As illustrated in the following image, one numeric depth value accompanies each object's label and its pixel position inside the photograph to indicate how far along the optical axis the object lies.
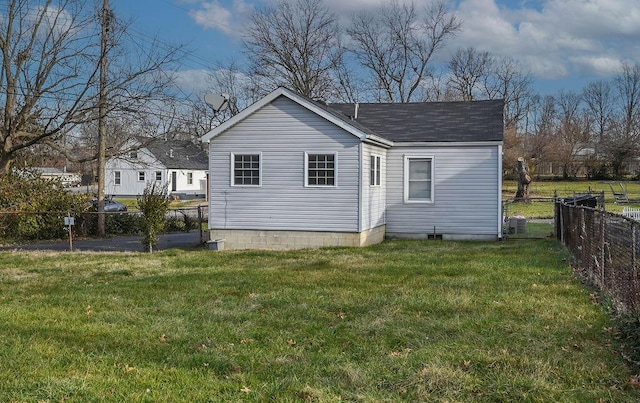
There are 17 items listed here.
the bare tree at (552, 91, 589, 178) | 62.17
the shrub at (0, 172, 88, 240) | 19.33
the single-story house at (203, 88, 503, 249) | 14.98
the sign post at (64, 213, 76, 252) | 14.94
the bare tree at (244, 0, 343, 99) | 39.81
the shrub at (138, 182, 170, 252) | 15.03
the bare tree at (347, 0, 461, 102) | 44.19
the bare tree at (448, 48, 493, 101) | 50.72
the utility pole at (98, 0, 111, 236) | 19.34
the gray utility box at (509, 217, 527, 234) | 18.75
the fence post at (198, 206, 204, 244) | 17.09
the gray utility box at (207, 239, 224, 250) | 15.29
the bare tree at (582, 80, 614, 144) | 73.36
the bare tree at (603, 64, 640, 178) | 55.35
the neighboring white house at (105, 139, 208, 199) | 53.16
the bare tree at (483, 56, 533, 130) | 55.68
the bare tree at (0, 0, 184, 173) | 19.25
